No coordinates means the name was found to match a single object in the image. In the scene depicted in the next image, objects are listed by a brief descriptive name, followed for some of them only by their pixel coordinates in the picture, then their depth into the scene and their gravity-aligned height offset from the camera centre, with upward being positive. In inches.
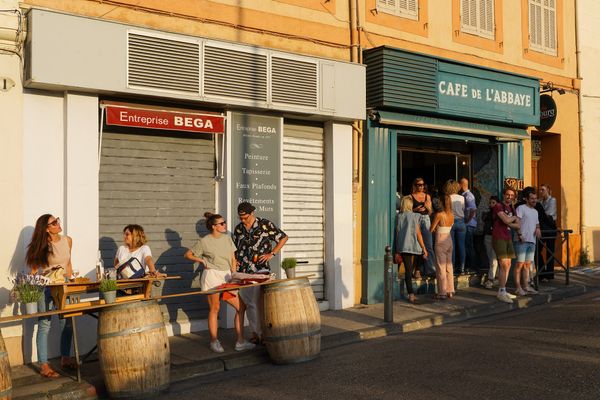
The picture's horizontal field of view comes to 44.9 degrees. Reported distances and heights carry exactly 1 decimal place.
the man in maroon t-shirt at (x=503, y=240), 459.5 -10.5
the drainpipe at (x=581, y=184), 647.8 +35.4
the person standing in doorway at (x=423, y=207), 484.4 +11.2
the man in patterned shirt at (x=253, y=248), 347.3 -11.3
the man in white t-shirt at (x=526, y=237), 475.2 -8.9
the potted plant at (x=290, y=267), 322.0 -18.9
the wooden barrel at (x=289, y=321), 304.7 -40.7
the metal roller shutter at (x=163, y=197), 367.9 +14.9
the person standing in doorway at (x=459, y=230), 515.5 -4.5
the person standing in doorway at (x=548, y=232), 532.7 -6.8
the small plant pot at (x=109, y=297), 271.9 -26.8
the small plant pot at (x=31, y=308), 275.7 -31.2
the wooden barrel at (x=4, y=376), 235.8 -49.1
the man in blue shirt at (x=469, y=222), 527.8 +1.2
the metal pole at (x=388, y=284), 392.5 -32.5
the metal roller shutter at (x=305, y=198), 440.8 +16.0
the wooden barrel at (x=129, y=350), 262.2 -45.3
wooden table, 285.1 -27.6
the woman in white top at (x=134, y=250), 334.0 -11.4
